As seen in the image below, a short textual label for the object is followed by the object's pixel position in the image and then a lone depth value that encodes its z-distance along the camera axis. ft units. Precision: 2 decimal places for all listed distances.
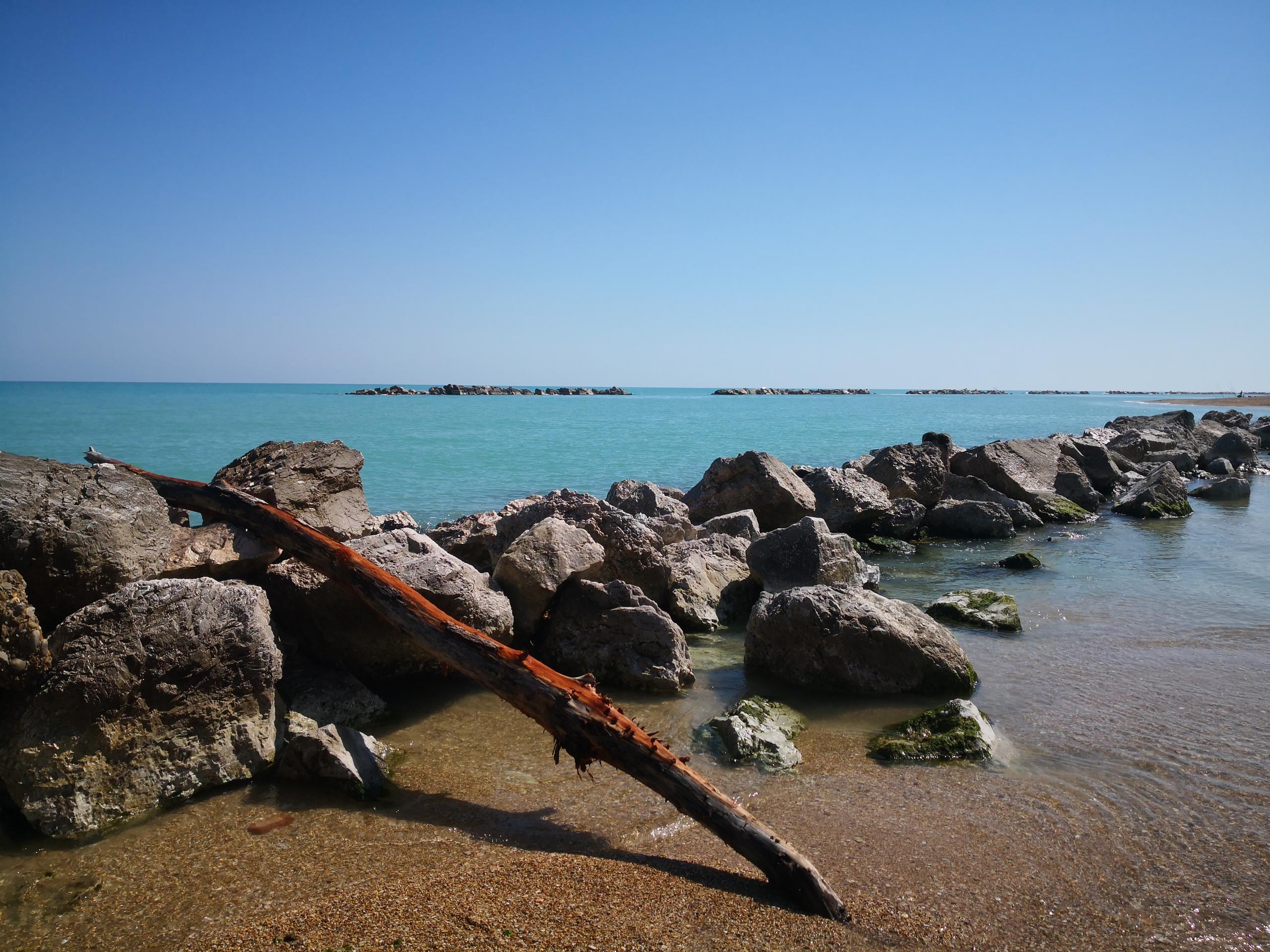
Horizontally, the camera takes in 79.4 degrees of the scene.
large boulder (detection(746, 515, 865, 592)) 31.71
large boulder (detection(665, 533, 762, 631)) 30.86
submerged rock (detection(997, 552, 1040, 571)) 41.32
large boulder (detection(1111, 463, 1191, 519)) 59.41
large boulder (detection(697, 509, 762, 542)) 39.70
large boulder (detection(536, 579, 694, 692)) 24.00
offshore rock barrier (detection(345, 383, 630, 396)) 476.13
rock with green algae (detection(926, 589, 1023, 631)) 30.01
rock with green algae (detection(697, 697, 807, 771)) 18.92
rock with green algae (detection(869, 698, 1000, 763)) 19.15
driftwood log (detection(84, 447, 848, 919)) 13.57
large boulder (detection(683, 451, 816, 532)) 45.37
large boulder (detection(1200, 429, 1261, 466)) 94.58
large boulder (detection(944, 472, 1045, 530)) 55.11
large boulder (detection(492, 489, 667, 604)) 28.89
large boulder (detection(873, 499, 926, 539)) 49.65
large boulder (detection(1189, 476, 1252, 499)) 68.90
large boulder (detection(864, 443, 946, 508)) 54.03
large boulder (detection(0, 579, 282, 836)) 15.40
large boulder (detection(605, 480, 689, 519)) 41.42
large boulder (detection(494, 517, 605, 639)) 24.70
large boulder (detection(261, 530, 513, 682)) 21.47
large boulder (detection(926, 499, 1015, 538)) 51.39
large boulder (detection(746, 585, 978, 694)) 23.58
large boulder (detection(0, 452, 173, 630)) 17.34
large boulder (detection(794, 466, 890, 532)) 48.21
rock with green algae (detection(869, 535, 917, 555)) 47.52
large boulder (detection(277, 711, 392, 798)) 16.90
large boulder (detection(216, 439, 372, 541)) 26.68
